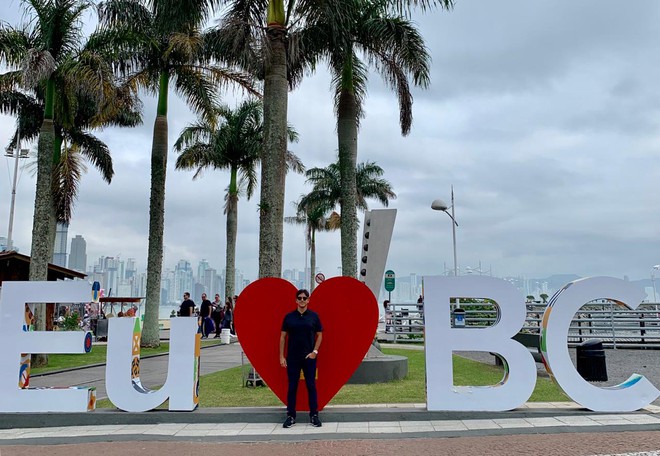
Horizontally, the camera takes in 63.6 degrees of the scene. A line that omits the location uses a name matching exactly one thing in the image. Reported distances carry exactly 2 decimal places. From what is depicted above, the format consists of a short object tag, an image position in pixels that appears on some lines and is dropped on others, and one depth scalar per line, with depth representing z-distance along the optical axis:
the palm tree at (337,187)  39.27
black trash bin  9.94
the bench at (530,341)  12.14
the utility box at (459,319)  19.38
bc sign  7.38
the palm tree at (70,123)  16.22
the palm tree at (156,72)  15.49
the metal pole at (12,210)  34.06
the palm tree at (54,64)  13.81
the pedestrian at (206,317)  23.88
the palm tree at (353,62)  13.37
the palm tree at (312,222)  42.53
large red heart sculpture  7.68
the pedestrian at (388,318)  22.50
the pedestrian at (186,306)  20.70
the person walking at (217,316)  26.34
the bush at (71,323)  20.81
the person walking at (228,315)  24.89
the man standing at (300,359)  7.04
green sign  22.80
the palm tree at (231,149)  27.03
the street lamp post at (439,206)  24.88
